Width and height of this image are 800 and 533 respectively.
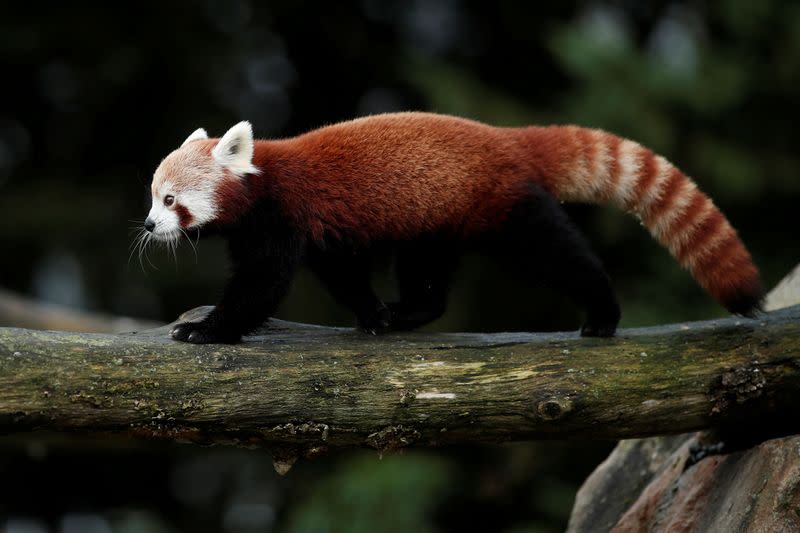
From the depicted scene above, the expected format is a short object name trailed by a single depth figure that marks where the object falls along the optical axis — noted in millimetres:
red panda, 7375
